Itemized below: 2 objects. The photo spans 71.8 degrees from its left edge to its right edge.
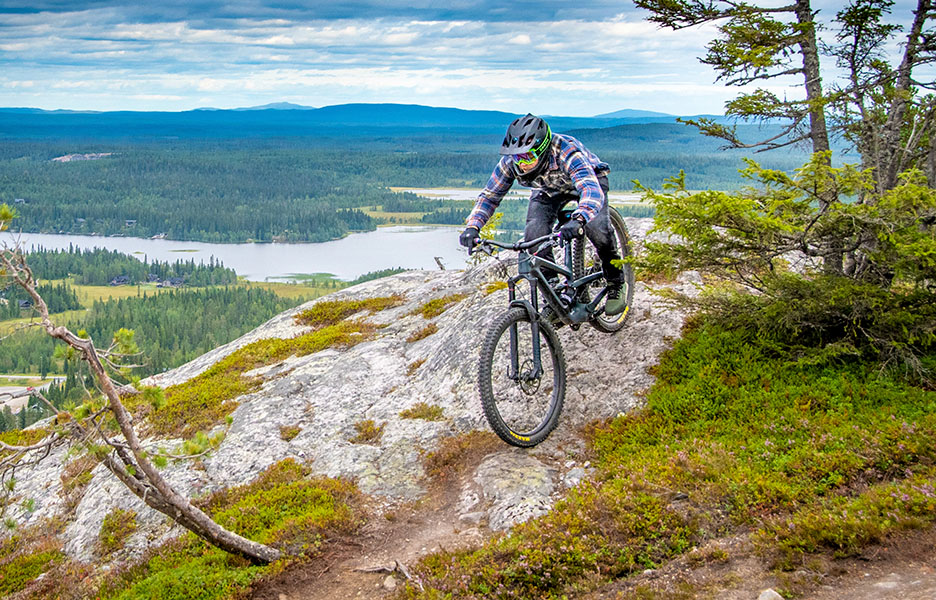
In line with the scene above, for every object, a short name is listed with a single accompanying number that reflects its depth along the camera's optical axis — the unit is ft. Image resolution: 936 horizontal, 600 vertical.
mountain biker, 29.35
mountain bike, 27.53
